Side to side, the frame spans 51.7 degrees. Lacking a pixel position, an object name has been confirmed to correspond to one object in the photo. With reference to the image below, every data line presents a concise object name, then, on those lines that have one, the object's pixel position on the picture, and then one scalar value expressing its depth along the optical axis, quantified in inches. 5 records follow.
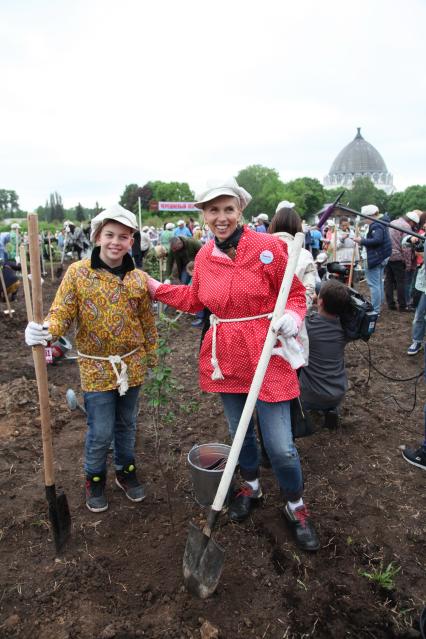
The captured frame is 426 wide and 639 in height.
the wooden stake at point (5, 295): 372.8
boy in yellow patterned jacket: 103.6
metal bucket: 114.0
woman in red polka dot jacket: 96.6
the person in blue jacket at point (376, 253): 289.3
